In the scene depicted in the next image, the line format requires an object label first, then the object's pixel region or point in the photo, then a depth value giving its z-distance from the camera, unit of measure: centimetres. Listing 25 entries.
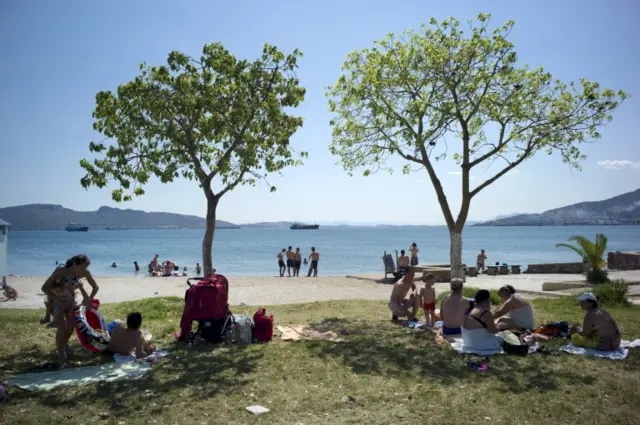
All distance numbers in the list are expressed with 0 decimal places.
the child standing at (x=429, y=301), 1000
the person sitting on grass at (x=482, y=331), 774
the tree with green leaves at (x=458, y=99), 1345
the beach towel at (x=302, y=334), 905
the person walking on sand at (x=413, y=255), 2642
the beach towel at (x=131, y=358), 724
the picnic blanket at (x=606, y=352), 729
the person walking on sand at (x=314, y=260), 3042
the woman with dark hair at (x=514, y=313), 877
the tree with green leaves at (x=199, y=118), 1090
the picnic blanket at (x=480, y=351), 763
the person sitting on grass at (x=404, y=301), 1062
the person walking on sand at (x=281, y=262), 3142
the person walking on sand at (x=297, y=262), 3091
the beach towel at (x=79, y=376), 608
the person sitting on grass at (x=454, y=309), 865
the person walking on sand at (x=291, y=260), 3086
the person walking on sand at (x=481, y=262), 2775
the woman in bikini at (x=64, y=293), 698
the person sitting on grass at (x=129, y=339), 743
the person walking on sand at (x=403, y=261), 2198
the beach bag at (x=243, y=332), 859
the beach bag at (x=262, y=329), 877
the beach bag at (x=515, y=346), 755
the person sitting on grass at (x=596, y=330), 757
